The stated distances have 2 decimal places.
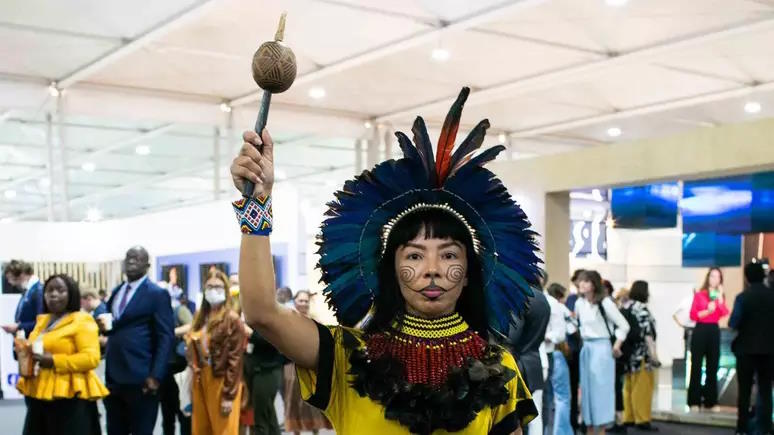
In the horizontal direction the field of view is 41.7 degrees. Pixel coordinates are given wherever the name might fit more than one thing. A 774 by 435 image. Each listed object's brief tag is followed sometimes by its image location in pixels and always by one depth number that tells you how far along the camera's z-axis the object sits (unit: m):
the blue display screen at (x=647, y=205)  10.37
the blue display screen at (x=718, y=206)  9.88
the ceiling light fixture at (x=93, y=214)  21.44
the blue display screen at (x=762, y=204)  9.55
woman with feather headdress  2.04
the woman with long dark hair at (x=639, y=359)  8.80
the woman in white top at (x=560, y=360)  7.24
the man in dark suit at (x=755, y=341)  7.77
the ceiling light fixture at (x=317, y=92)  14.06
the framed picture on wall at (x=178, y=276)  11.82
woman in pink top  9.40
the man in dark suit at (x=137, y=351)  6.00
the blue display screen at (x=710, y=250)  11.38
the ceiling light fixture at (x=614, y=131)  16.94
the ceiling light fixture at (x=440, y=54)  11.62
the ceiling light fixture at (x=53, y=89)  13.27
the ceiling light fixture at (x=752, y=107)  14.71
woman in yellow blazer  5.43
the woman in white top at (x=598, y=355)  7.96
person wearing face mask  6.38
